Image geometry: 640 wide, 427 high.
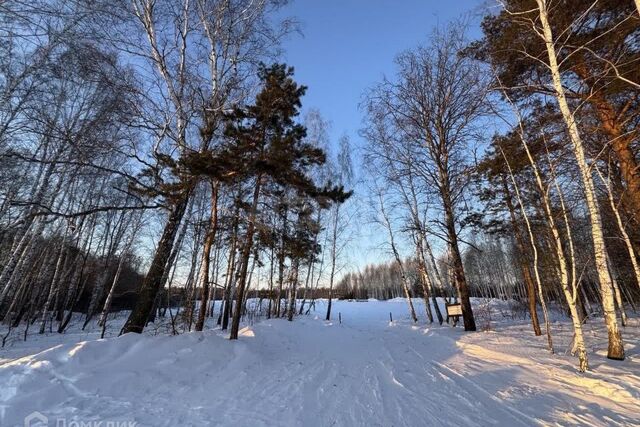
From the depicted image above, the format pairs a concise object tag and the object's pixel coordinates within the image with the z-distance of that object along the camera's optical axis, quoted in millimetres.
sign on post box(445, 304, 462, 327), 11759
